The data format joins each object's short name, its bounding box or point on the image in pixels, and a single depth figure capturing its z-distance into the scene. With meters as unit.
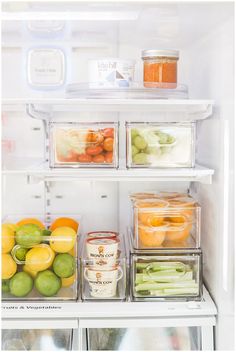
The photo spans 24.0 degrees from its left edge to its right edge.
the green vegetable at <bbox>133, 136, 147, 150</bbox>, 1.62
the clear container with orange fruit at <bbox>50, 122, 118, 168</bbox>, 1.62
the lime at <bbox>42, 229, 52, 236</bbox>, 1.67
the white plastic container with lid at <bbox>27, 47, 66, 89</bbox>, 1.85
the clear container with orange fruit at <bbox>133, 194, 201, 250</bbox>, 1.64
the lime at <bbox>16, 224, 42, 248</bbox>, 1.62
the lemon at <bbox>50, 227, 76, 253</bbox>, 1.63
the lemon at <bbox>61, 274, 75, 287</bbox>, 1.66
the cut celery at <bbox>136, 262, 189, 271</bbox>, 1.64
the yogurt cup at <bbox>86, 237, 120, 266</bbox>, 1.62
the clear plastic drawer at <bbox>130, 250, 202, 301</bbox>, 1.64
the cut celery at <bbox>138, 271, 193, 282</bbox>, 1.64
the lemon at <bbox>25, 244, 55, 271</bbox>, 1.61
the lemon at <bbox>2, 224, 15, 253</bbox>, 1.61
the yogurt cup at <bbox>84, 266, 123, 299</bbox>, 1.62
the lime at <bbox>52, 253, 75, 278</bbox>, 1.61
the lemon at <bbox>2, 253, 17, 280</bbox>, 1.60
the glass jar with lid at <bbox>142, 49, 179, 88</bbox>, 1.64
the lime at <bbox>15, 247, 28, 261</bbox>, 1.62
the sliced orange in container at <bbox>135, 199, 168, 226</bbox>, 1.63
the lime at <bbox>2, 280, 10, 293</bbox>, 1.62
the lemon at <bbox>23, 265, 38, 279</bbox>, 1.62
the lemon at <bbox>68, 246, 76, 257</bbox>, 1.64
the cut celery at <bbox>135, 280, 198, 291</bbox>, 1.64
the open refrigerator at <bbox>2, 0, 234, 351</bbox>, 1.48
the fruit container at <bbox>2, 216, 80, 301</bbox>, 1.61
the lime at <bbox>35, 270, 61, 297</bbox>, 1.61
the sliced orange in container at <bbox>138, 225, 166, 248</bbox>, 1.63
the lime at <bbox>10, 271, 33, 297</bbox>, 1.60
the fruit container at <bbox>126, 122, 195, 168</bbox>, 1.62
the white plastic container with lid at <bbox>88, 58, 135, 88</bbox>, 1.62
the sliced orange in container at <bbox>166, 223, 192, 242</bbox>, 1.65
